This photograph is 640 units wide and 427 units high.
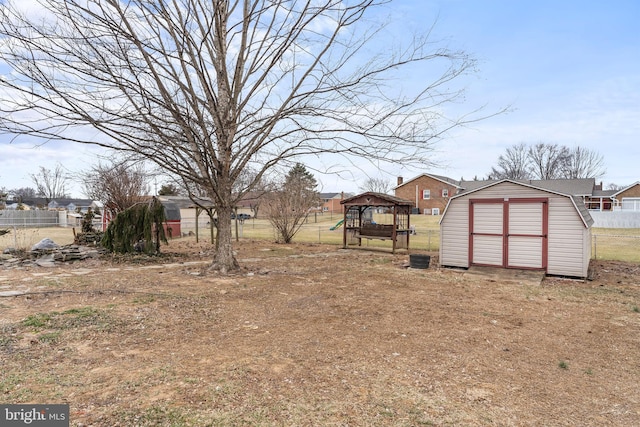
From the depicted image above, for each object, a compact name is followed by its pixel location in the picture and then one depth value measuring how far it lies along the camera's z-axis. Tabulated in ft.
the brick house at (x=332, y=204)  200.64
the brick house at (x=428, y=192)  135.44
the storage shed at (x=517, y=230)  29.71
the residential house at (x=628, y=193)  132.08
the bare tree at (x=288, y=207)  57.26
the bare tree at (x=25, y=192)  223.38
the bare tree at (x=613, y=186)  172.55
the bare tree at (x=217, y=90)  20.92
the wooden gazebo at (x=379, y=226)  47.39
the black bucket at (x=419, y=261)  34.55
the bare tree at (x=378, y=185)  159.74
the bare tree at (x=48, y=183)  171.68
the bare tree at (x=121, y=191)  55.42
